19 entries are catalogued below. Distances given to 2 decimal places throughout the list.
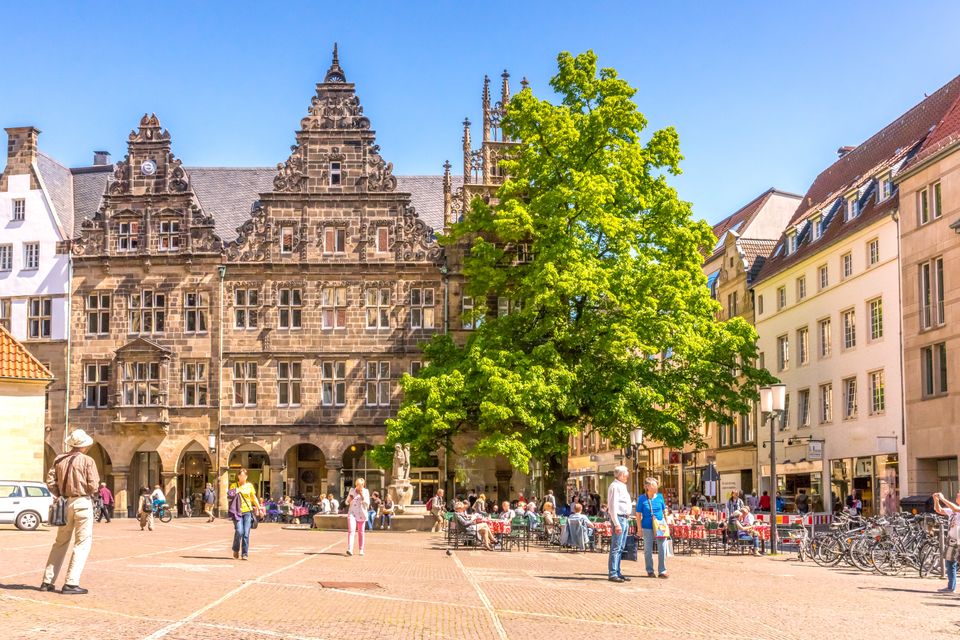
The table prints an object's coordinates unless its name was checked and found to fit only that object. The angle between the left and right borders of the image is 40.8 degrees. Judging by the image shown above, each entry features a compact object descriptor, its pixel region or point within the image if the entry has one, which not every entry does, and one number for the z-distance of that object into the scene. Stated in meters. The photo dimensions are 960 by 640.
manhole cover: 18.42
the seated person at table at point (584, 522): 31.55
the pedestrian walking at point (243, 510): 24.05
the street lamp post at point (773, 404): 30.58
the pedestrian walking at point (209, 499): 52.91
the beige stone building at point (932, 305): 38.47
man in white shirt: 21.11
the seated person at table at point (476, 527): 32.41
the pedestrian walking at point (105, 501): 49.66
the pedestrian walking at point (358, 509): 27.12
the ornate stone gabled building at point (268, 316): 55.22
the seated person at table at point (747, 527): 31.41
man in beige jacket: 14.98
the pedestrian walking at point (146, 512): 39.62
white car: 39.38
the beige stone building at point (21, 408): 43.62
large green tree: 40.38
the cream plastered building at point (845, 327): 42.91
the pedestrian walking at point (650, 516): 21.84
